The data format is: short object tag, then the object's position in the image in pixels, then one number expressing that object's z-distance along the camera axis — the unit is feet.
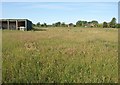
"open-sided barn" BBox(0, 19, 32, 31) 76.48
